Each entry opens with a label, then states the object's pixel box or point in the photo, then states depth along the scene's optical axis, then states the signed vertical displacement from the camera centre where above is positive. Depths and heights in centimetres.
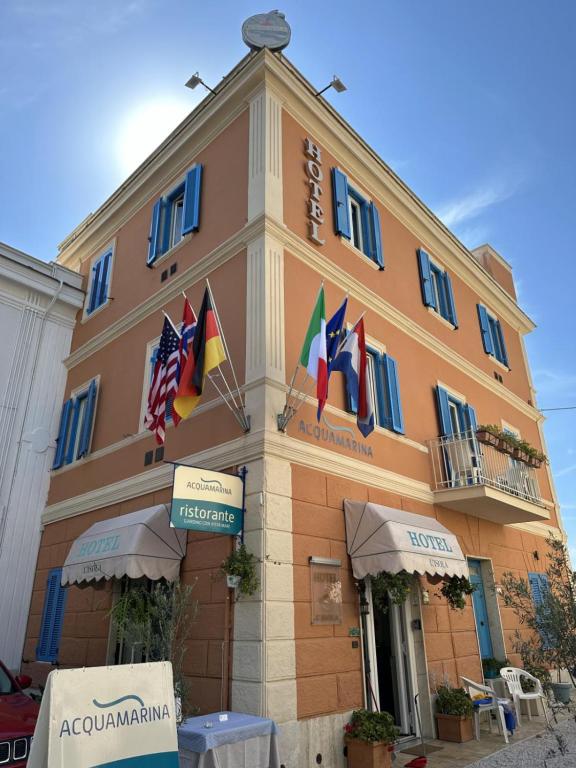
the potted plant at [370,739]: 670 -114
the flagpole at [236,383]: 762 +335
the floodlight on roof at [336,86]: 1061 +947
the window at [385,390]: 991 +403
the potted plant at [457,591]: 912 +65
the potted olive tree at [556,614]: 609 +19
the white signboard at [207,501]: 648 +151
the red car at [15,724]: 507 -71
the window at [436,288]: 1266 +744
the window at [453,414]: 1149 +437
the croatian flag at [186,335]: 783 +388
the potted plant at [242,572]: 670 +72
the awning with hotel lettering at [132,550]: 725 +111
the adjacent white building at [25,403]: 1099 +468
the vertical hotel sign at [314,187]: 971 +738
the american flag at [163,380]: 802 +344
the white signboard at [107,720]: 391 -54
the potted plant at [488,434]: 1053 +344
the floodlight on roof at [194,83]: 1056 +954
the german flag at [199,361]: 729 +330
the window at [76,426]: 1131 +410
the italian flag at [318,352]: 721 +343
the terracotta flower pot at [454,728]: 830 -126
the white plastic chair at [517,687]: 943 -86
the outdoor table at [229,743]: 501 -87
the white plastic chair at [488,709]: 850 -105
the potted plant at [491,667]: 1036 -56
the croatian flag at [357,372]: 768 +332
